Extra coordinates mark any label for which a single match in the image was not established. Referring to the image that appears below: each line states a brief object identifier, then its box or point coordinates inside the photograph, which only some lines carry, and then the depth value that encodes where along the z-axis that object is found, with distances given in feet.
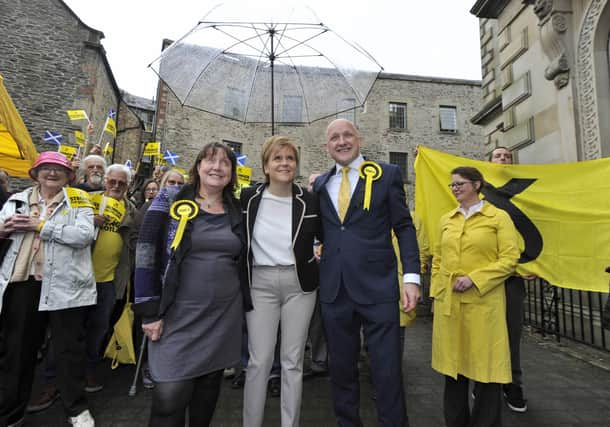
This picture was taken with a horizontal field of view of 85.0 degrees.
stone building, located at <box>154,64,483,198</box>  63.62
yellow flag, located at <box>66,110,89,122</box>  19.34
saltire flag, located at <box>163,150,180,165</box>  26.00
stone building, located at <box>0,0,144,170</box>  46.11
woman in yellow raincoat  8.02
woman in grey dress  6.18
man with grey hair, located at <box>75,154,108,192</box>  12.69
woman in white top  7.24
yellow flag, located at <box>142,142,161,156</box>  22.80
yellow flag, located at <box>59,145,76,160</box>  19.15
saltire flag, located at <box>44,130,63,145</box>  22.80
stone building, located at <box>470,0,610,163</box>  18.43
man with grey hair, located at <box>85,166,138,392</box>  10.91
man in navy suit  7.10
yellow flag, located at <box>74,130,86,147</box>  19.13
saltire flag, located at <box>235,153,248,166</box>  21.77
